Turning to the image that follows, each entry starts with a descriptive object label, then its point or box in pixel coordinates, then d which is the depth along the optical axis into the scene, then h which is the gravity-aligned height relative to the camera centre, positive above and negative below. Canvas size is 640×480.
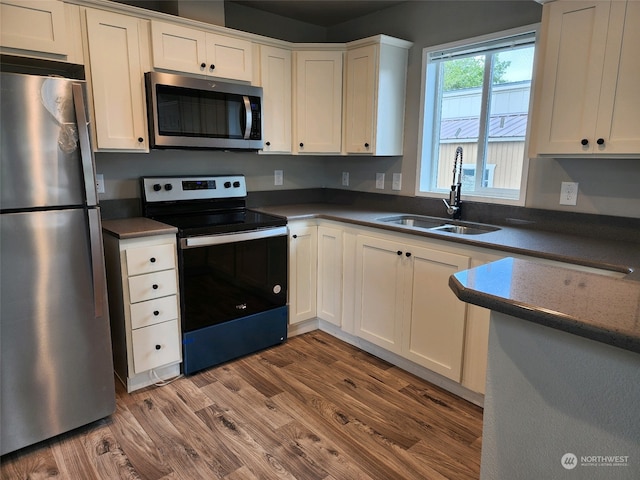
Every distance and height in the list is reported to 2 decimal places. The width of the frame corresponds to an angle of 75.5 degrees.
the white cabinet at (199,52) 2.41 +0.72
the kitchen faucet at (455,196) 2.65 -0.15
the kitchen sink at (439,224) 2.58 -0.35
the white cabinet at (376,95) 2.88 +0.54
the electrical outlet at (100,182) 2.57 -0.09
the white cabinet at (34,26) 1.93 +0.67
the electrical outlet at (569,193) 2.26 -0.11
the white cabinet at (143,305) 2.21 -0.75
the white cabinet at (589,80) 1.77 +0.42
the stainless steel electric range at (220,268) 2.42 -0.61
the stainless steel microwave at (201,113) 2.41 +0.35
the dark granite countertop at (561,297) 0.75 -0.26
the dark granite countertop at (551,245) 1.69 -0.34
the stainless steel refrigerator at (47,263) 1.65 -0.41
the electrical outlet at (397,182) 3.17 -0.08
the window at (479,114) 2.51 +0.38
